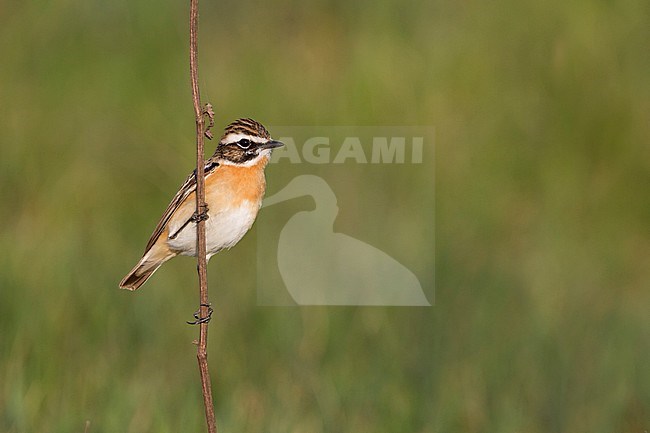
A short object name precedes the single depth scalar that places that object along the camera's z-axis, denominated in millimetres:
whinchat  11297
